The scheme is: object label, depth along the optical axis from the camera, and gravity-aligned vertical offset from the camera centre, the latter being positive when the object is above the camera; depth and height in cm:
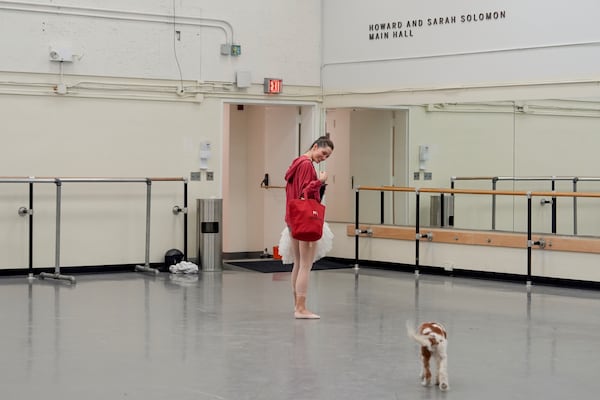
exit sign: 1239 +152
